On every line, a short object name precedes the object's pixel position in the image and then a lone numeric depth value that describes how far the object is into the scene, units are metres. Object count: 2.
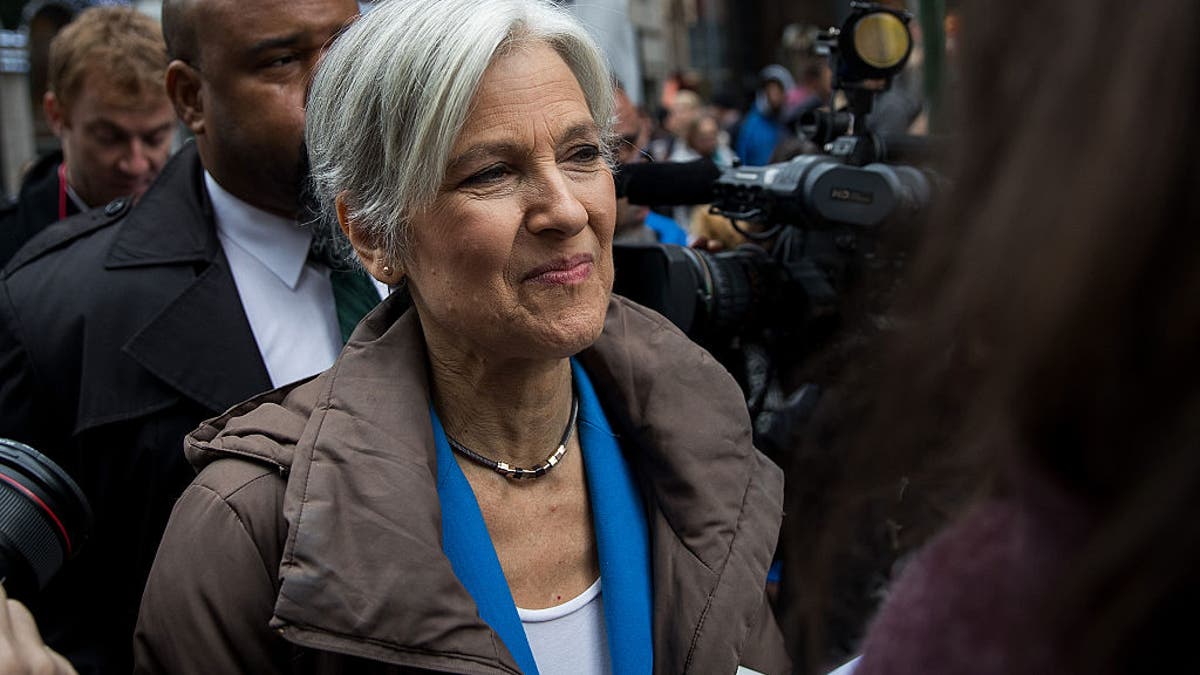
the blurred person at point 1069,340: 0.55
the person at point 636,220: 3.64
